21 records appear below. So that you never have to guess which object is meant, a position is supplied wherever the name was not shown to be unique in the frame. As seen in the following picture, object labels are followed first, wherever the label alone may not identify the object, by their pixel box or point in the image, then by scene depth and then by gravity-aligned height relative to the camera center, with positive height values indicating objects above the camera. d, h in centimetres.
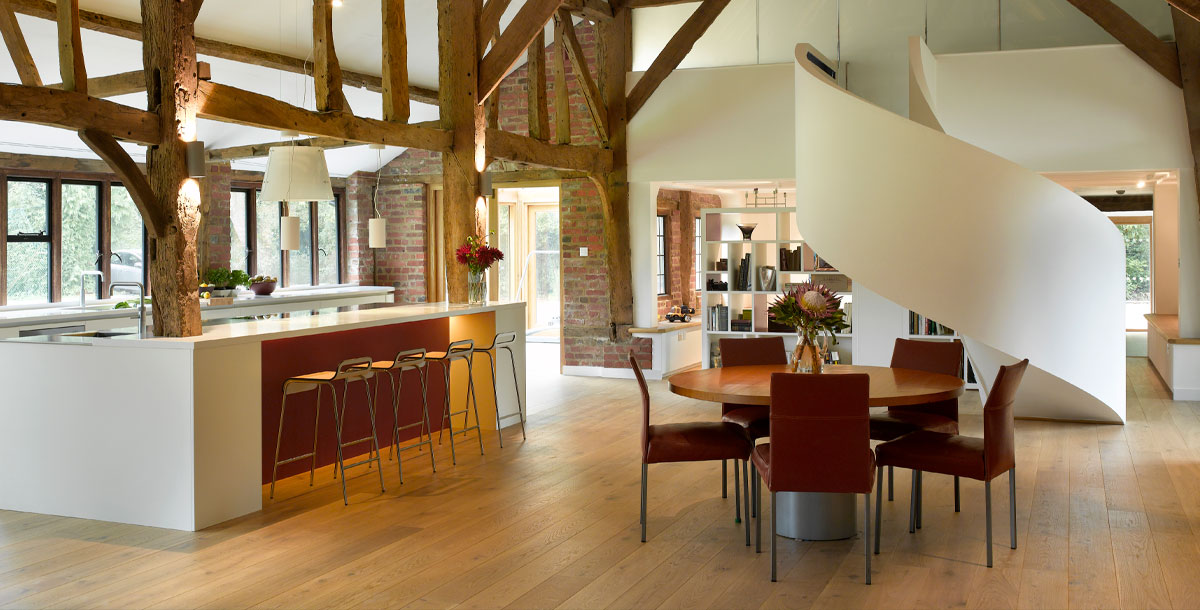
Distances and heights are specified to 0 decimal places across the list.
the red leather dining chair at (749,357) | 534 -32
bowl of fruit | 1055 +26
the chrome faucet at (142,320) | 528 -5
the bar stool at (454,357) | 643 -33
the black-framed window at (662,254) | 1181 +60
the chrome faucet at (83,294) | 880 +16
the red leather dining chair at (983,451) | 425 -67
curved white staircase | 621 +45
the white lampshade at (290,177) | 718 +96
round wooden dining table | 434 -42
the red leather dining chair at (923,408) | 518 -60
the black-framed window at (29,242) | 922 +67
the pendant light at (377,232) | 1159 +89
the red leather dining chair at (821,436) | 400 -55
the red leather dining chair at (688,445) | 459 -66
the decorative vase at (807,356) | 488 -27
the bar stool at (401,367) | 590 -36
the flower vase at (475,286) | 773 +16
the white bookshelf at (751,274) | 977 +28
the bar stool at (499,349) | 704 -34
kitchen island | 492 -59
